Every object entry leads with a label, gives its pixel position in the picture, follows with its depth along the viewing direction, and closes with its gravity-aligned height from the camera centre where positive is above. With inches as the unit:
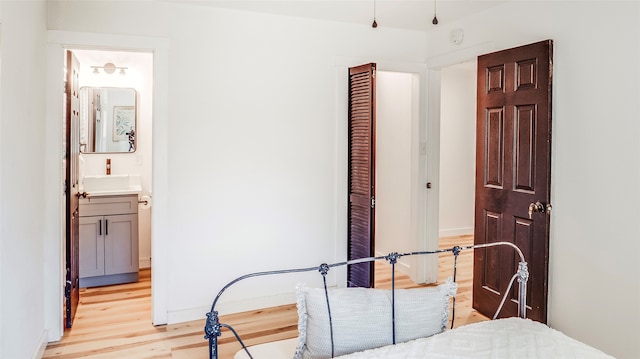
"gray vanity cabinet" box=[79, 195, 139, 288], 172.7 -27.7
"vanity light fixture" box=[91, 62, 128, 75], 186.6 +40.9
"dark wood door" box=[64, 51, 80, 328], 132.1 -5.7
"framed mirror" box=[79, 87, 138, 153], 188.9 +20.2
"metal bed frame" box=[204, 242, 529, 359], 61.8 -21.4
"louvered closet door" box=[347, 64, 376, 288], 145.3 -0.9
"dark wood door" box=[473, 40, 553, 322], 119.0 +0.1
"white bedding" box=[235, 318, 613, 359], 59.5 -23.9
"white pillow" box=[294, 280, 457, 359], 64.2 -21.5
